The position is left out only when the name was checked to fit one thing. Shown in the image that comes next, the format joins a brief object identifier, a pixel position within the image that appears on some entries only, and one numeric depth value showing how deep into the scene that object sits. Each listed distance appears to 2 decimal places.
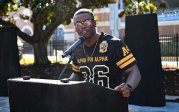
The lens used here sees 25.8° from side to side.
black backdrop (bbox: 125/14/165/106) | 9.12
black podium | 2.53
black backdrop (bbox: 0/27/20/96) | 11.51
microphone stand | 2.98
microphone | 2.88
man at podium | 3.23
